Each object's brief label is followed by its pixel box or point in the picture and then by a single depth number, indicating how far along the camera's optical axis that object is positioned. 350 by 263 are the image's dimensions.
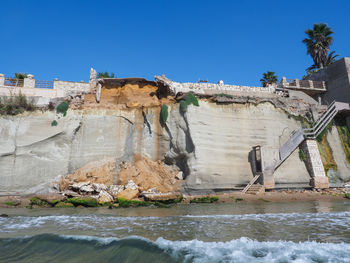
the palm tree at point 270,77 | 33.29
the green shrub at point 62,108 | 18.06
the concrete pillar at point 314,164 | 17.30
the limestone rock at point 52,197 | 13.66
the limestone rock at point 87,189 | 14.78
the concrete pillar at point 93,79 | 19.62
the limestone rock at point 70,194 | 14.29
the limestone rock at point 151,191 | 14.65
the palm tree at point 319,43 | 29.31
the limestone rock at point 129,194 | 14.29
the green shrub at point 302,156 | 18.31
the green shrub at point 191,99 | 17.95
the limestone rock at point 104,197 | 13.83
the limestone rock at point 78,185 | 15.00
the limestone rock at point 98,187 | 14.81
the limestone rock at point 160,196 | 14.01
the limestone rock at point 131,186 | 15.42
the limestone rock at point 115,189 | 14.77
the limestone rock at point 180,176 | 17.55
